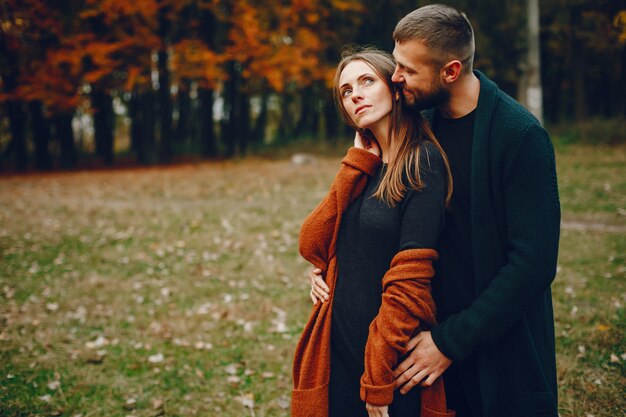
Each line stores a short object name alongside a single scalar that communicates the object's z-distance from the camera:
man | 1.69
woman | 1.80
